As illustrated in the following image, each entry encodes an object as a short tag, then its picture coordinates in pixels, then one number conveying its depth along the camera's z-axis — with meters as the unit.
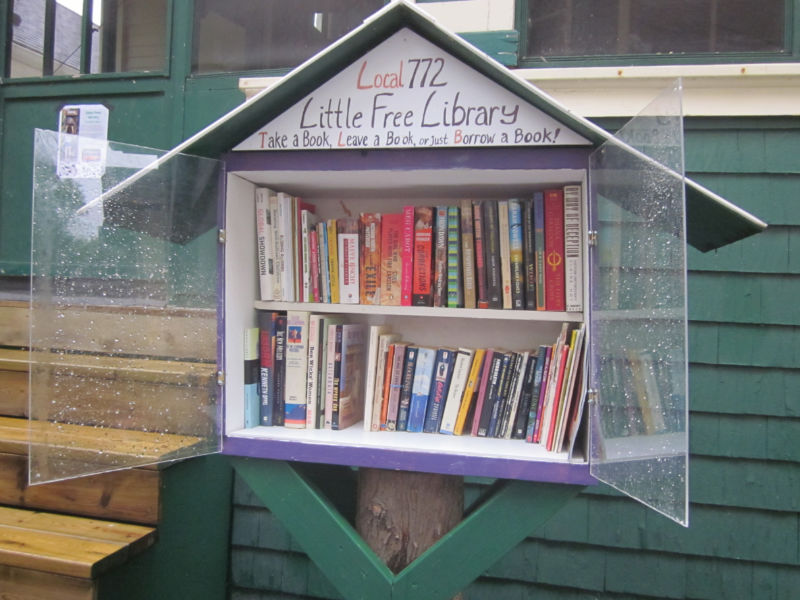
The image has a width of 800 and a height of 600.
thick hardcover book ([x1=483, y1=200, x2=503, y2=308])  1.64
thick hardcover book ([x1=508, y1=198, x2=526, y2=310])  1.61
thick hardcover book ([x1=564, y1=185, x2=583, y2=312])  1.53
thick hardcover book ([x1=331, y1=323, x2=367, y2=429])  1.67
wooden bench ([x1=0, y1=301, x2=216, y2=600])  1.40
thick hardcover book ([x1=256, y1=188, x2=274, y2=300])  1.67
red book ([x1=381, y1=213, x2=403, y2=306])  1.70
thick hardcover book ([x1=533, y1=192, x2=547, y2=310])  1.58
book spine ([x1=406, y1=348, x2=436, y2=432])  1.66
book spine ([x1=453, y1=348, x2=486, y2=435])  1.64
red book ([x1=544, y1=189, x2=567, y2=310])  1.56
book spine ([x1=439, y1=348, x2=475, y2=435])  1.65
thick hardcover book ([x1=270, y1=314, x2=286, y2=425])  1.66
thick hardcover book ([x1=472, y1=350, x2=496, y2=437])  1.62
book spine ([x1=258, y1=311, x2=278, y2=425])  1.65
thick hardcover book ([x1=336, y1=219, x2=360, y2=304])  1.73
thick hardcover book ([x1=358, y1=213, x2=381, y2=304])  1.72
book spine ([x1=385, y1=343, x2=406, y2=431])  1.66
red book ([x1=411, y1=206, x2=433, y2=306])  1.67
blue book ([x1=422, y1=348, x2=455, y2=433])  1.66
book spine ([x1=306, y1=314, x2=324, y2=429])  1.65
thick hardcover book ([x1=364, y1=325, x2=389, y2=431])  1.67
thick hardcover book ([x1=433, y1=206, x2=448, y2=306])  1.66
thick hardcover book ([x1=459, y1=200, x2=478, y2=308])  1.65
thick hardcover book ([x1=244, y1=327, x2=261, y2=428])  1.62
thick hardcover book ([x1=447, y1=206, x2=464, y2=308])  1.66
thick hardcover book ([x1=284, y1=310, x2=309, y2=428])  1.65
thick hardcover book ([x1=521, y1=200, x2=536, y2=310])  1.61
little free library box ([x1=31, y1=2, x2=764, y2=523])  1.24
